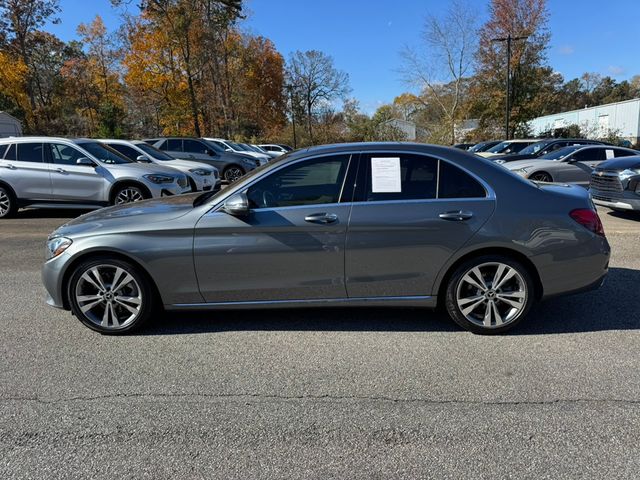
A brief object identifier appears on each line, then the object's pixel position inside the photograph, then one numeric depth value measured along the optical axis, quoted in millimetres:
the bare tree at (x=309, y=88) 56688
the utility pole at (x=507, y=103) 31089
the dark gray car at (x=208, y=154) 17281
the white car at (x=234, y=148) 19488
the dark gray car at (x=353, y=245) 3859
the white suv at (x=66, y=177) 9727
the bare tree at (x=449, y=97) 41656
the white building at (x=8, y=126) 37844
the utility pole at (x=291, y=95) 57500
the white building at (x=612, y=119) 40916
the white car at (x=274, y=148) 33462
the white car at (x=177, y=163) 12000
